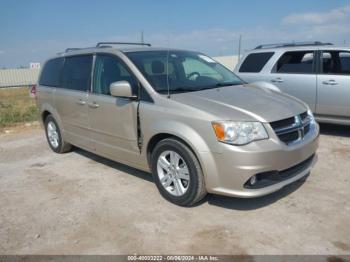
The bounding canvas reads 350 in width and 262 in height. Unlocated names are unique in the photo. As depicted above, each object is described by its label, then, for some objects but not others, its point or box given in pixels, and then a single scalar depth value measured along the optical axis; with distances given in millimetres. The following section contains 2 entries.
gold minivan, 3418
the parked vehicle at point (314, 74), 6371
